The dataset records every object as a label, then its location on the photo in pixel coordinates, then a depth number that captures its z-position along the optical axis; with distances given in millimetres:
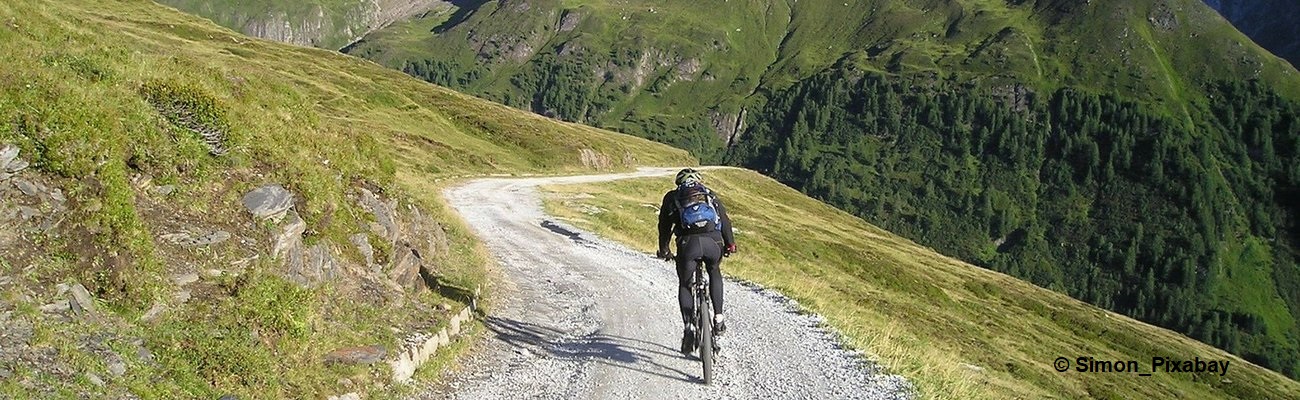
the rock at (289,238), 11312
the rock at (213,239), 10367
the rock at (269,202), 11633
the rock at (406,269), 14617
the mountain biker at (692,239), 11523
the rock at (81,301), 8195
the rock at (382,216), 15203
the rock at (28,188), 8859
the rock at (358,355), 10515
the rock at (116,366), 7582
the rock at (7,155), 8867
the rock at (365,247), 13789
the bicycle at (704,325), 11719
